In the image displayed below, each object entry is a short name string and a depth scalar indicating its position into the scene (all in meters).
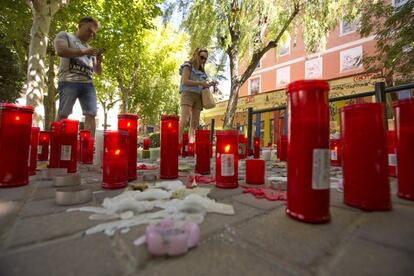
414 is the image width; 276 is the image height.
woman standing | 3.65
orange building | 10.59
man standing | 2.95
